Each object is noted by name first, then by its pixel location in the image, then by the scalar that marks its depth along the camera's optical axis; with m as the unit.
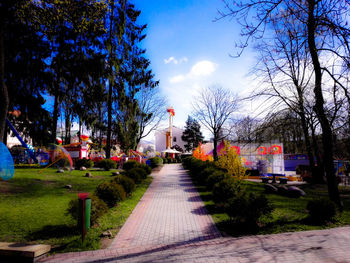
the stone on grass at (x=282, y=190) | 11.56
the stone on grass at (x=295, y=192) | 11.07
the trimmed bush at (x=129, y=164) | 20.59
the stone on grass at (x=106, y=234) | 5.50
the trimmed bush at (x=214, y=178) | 11.20
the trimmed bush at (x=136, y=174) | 13.49
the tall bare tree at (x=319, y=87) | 6.67
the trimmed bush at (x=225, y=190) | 8.46
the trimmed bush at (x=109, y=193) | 8.30
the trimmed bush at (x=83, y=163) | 21.58
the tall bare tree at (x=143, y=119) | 33.69
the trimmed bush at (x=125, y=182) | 10.19
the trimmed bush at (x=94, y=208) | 5.90
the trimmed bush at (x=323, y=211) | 6.23
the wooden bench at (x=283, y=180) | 16.53
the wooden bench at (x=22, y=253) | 4.33
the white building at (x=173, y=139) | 70.25
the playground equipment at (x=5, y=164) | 7.38
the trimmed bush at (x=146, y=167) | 18.24
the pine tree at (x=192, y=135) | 65.25
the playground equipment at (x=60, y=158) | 16.59
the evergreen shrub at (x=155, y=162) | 28.17
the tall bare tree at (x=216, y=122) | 30.73
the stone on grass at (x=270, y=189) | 12.17
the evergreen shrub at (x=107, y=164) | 21.23
